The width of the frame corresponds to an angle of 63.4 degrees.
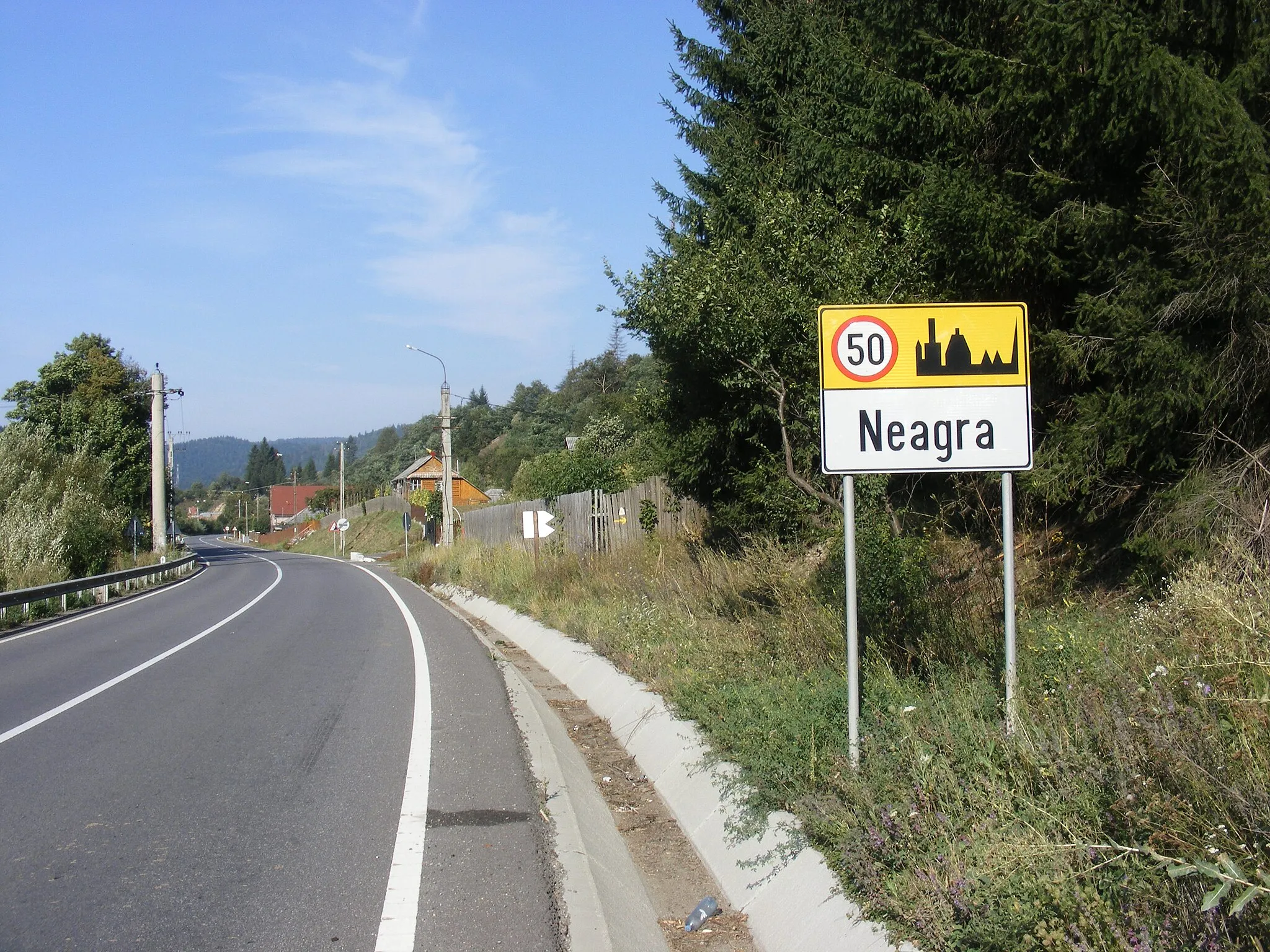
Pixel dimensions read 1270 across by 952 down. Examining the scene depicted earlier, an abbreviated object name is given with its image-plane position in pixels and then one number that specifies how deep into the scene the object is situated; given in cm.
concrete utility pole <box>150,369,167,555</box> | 4672
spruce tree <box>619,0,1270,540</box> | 782
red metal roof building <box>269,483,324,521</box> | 16738
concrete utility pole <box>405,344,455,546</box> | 3897
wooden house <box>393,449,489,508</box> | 10212
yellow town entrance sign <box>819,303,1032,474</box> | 580
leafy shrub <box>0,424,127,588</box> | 2875
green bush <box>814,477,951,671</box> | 725
